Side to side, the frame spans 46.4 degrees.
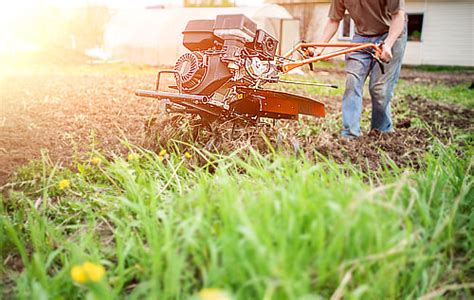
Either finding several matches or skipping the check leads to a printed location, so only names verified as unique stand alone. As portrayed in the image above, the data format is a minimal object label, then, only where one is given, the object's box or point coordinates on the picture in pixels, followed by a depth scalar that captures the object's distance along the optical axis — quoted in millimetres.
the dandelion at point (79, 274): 1638
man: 5109
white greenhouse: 15406
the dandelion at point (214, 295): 1400
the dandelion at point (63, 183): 2554
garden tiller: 3639
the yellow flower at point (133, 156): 2725
